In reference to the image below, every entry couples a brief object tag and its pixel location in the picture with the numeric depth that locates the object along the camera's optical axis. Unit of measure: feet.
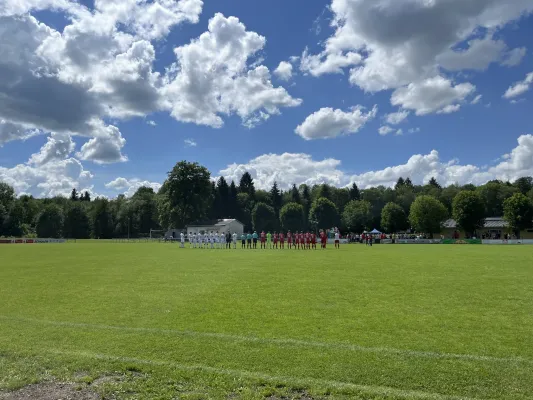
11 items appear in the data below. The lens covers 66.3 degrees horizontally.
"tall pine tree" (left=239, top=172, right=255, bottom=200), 427.74
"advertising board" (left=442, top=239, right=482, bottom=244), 207.10
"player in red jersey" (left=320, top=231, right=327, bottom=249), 137.65
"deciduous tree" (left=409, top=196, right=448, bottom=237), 294.25
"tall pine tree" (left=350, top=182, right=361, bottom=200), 415.85
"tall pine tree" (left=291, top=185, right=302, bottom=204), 424.46
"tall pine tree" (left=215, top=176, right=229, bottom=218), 375.04
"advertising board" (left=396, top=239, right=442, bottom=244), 221.01
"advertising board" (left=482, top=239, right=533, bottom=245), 194.08
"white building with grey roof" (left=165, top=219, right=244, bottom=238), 280.72
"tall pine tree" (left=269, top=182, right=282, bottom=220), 418.72
